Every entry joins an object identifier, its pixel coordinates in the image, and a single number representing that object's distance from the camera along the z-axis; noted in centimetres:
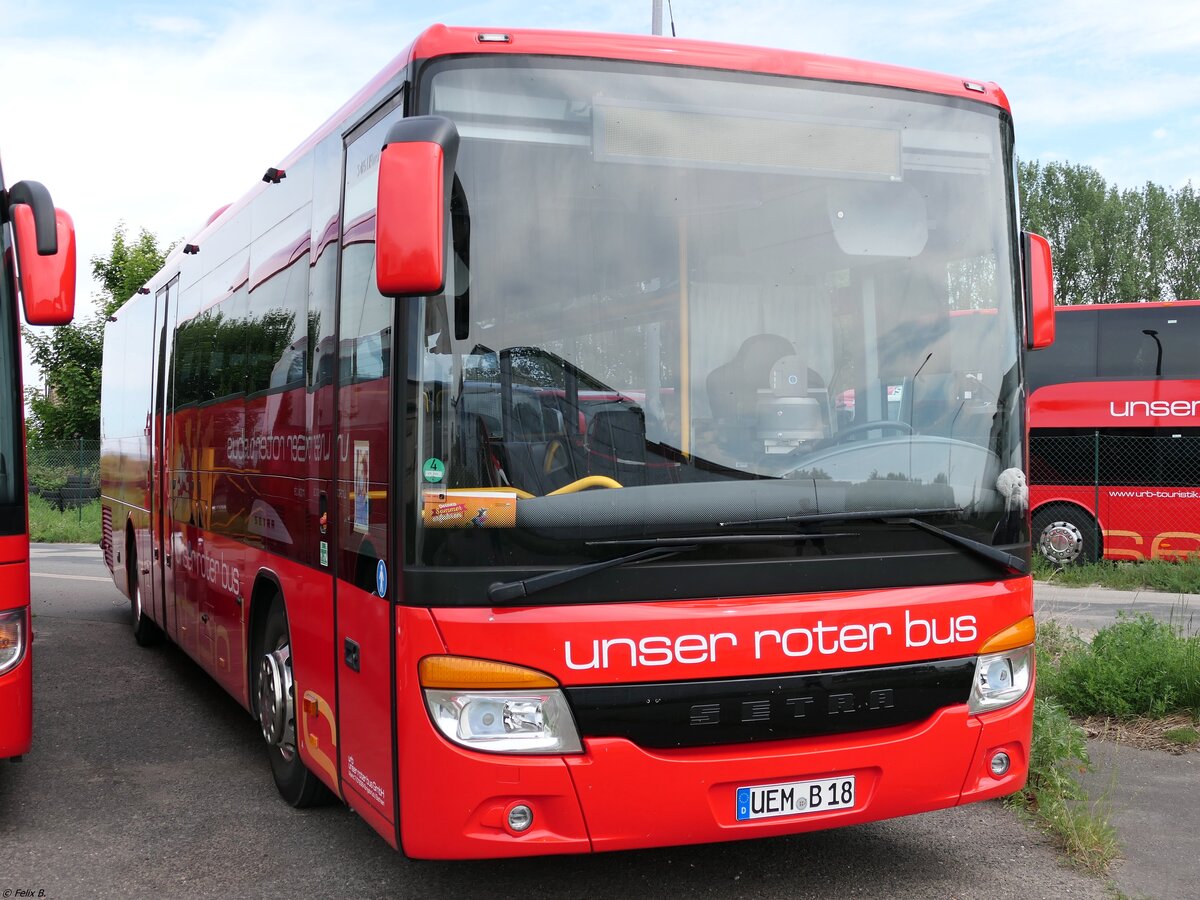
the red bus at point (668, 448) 389
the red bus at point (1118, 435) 1666
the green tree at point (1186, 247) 5059
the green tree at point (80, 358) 3625
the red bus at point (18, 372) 523
